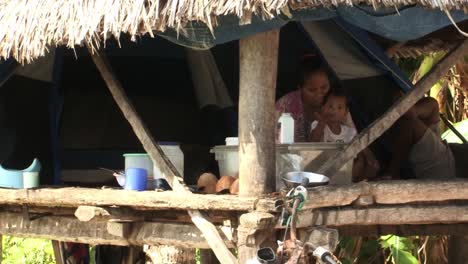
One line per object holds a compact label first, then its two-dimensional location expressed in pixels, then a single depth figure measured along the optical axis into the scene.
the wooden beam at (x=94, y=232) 9.36
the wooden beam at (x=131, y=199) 8.17
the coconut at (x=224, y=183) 9.00
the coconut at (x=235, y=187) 8.75
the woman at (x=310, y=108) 10.29
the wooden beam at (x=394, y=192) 8.61
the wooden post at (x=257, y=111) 8.24
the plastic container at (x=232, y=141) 9.22
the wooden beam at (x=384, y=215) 8.76
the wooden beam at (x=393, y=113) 8.80
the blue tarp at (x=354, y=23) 8.16
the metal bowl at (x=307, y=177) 8.35
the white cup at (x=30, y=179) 10.27
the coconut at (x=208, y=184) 9.25
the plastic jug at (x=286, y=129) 9.10
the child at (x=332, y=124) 10.14
